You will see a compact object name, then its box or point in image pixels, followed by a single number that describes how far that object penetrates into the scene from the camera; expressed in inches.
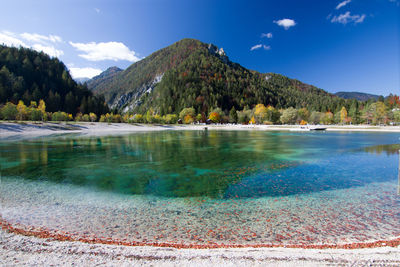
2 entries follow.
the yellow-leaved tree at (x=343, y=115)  4709.6
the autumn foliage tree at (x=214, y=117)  6003.9
